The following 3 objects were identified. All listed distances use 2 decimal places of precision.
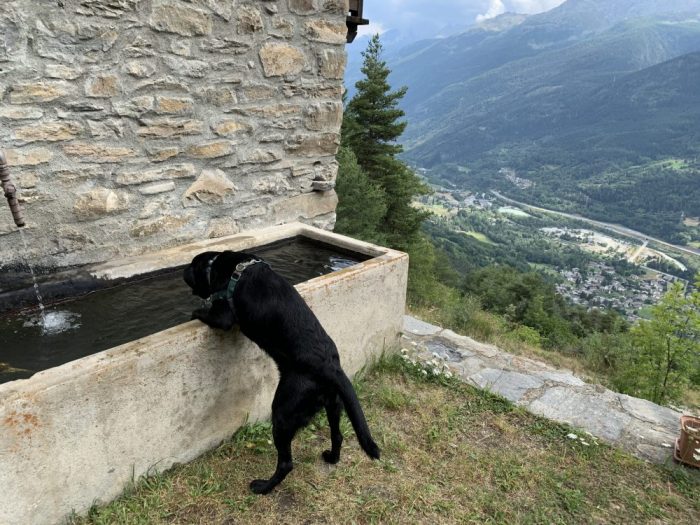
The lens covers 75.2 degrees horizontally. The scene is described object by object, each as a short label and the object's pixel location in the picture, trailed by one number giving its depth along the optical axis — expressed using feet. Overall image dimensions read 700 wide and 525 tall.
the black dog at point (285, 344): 6.68
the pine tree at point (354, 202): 38.88
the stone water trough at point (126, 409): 5.48
